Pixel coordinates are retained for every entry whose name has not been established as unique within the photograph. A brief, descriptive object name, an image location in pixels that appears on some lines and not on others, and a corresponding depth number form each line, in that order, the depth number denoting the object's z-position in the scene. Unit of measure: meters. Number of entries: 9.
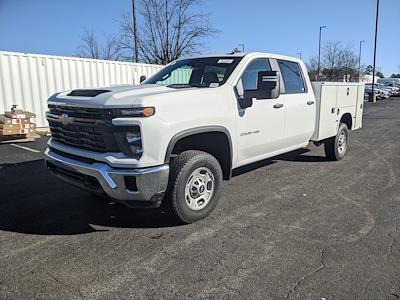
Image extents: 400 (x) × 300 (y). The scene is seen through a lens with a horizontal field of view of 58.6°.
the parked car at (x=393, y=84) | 52.19
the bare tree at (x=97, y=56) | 36.12
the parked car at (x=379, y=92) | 36.12
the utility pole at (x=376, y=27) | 30.90
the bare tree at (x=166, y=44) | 30.42
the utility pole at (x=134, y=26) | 21.89
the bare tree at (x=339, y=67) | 57.78
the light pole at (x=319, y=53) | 54.56
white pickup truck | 3.47
